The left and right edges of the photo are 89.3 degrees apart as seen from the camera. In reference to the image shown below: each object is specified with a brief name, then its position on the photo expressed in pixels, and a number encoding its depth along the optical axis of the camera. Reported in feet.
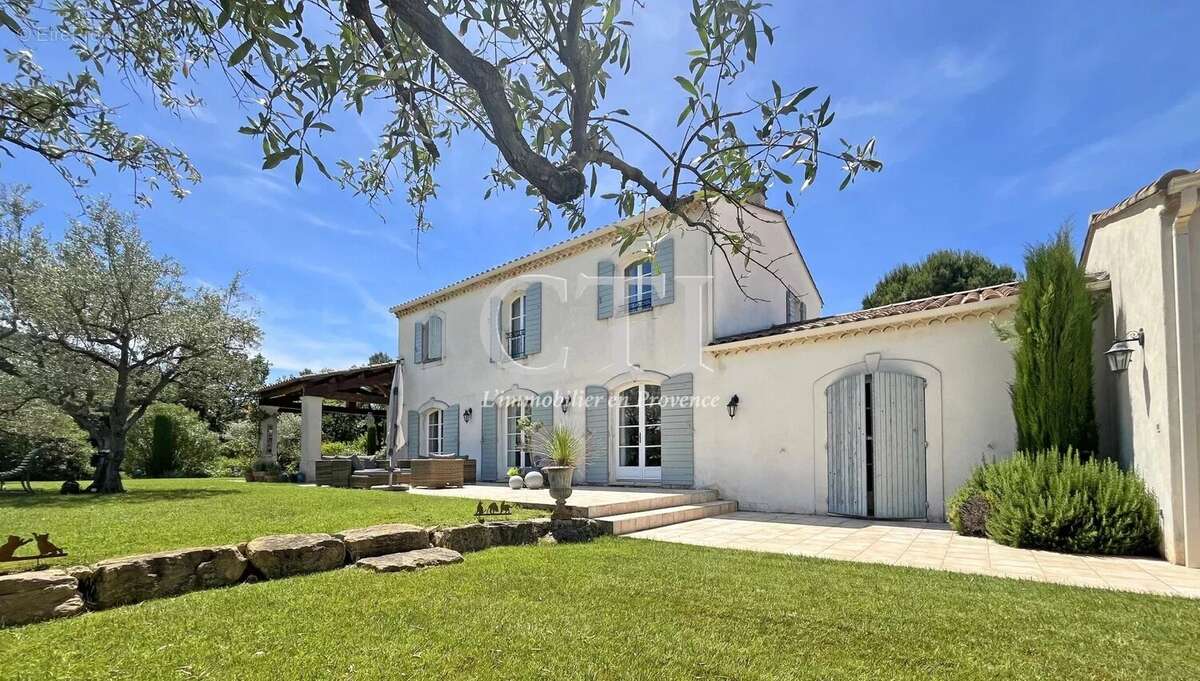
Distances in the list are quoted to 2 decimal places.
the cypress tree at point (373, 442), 77.30
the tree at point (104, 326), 37.91
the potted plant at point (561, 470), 23.76
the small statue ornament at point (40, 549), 13.78
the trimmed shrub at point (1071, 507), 19.60
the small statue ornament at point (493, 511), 23.11
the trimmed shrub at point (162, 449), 63.87
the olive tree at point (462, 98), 7.23
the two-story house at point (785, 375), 18.56
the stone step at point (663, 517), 25.40
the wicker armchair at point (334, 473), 45.67
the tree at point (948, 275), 68.13
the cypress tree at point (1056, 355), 22.43
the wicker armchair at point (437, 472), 40.81
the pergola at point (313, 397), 50.34
